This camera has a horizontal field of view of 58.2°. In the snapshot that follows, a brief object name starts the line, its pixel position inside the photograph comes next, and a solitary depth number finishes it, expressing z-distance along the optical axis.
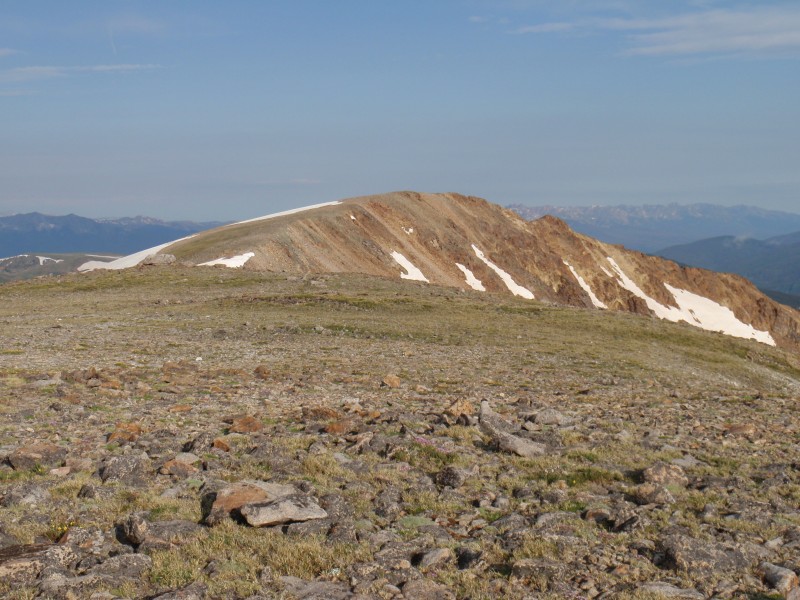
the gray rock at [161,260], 71.00
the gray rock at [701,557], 9.88
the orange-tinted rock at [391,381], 22.43
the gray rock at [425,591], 8.98
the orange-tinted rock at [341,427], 16.27
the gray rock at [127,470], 12.59
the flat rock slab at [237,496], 10.99
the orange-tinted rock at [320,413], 17.56
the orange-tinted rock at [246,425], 16.14
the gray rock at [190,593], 8.64
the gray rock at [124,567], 9.24
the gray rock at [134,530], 10.11
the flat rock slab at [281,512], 10.84
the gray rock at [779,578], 9.32
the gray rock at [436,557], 9.81
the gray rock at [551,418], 18.12
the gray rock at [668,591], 9.08
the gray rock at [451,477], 13.09
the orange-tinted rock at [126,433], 14.91
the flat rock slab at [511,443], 15.18
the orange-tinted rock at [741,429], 17.75
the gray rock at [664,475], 13.40
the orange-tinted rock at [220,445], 14.63
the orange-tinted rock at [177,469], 12.97
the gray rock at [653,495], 12.39
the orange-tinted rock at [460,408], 18.19
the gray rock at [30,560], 9.00
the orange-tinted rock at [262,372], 23.05
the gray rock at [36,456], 12.98
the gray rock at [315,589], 8.95
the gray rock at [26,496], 11.36
